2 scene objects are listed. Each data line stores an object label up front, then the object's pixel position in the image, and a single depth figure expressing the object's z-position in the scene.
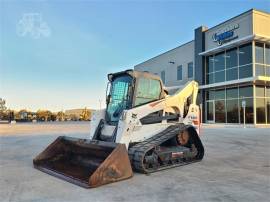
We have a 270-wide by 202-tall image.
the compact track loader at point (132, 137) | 4.36
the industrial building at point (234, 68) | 16.44
